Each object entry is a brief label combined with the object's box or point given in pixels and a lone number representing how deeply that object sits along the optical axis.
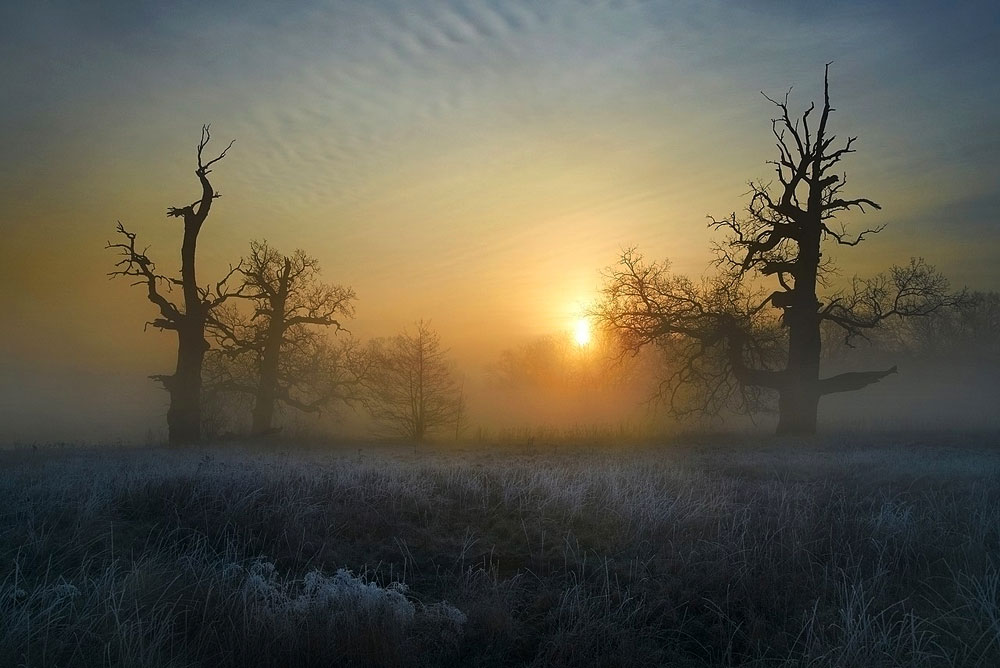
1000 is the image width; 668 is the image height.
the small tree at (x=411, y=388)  33.28
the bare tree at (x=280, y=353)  30.14
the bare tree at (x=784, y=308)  23.38
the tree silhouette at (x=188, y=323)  23.58
